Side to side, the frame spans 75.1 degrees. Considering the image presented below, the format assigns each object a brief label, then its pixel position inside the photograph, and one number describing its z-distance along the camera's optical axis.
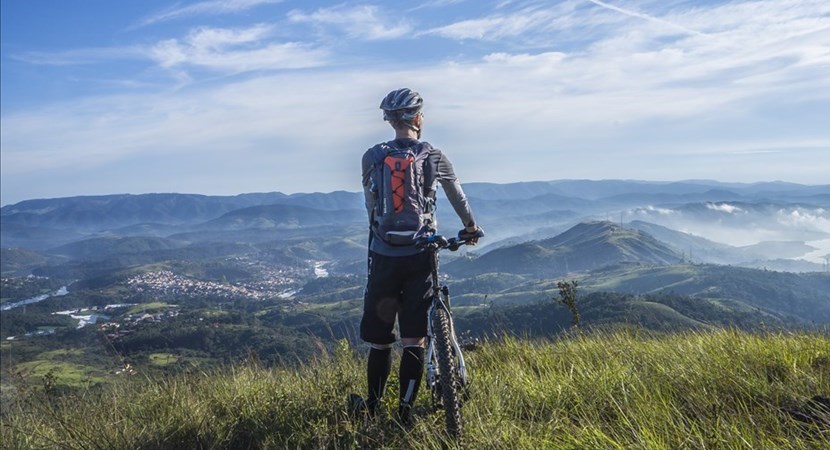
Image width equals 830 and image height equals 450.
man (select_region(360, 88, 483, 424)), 4.48
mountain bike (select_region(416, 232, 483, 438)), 3.97
